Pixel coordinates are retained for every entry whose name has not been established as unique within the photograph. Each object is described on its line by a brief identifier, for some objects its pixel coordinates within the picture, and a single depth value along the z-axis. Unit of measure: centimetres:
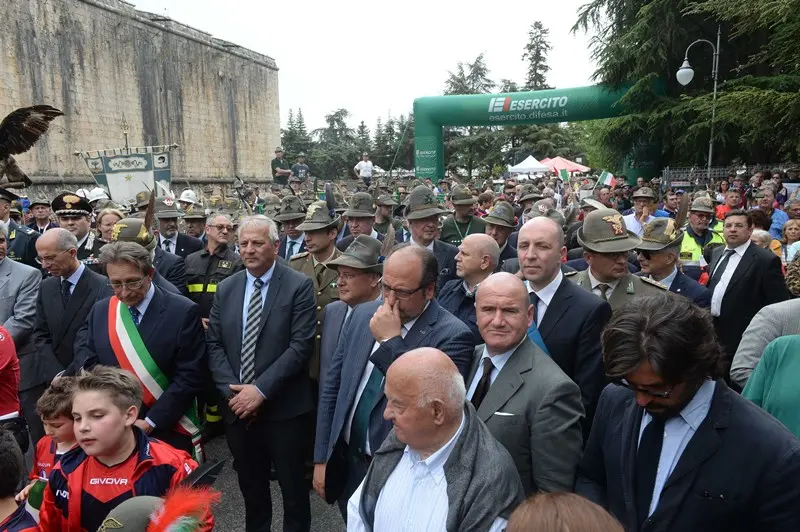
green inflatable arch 2336
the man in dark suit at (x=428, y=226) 623
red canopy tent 2917
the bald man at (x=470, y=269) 425
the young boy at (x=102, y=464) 257
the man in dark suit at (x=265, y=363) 391
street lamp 1678
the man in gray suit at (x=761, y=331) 283
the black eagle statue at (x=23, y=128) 720
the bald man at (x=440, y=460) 204
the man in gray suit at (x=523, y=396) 239
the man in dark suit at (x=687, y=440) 180
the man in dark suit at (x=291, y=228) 690
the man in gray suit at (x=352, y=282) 384
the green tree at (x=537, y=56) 5678
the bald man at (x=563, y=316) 326
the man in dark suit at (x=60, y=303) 446
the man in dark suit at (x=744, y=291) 518
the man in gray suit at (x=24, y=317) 451
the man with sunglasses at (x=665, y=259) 482
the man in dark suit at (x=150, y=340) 358
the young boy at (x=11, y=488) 243
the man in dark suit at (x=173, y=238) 751
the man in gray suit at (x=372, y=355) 298
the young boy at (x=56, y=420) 292
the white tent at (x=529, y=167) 3045
